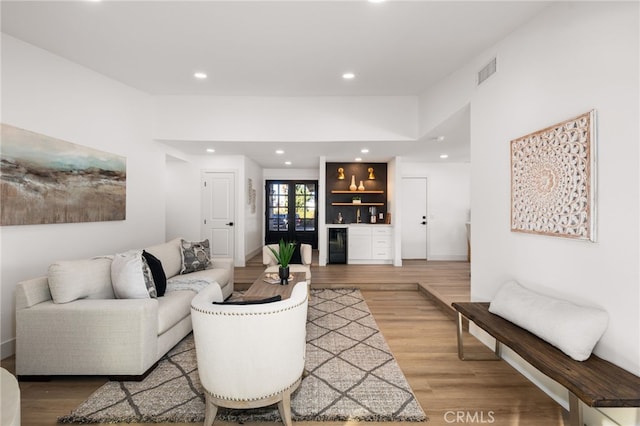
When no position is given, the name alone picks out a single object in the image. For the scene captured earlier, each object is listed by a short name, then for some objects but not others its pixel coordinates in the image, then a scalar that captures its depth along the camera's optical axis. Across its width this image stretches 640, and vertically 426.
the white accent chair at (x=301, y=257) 4.72
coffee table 2.96
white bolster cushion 1.80
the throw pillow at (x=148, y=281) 2.72
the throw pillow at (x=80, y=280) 2.37
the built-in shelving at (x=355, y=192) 6.97
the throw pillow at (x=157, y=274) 2.98
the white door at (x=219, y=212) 6.52
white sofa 2.31
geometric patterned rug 1.97
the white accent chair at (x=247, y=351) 1.66
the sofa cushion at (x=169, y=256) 3.65
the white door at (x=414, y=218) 7.32
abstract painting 2.79
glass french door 8.66
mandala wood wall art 1.93
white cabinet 6.59
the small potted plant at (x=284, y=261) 3.38
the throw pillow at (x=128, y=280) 2.62
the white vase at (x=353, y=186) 6.94
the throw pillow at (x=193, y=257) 4.01
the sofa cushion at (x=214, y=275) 3.71
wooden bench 1.47
